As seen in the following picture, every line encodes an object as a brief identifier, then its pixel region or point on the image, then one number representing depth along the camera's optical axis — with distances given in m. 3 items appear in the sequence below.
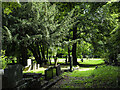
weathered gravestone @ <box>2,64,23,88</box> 6.46
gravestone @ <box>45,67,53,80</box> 9.62
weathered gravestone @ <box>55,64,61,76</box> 12.21
